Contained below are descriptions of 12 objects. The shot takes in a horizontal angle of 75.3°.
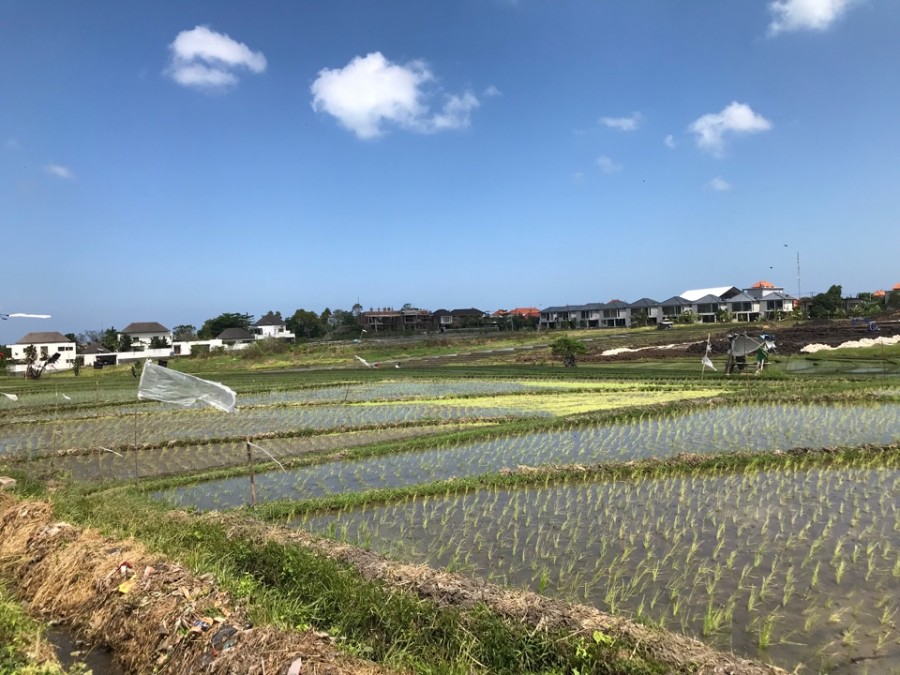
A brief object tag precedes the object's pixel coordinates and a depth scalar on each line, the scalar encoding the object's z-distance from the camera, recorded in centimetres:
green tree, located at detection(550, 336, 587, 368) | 3362
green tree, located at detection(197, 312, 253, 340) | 8875
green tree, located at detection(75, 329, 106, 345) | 9084
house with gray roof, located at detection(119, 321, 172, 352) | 8444
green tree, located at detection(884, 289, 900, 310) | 6619
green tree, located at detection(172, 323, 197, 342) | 9056
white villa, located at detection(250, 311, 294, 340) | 9044
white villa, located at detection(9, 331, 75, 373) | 7100
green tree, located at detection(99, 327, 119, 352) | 7244
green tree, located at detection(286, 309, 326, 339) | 9069
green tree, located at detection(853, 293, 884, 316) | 6115
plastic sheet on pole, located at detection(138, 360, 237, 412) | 916
